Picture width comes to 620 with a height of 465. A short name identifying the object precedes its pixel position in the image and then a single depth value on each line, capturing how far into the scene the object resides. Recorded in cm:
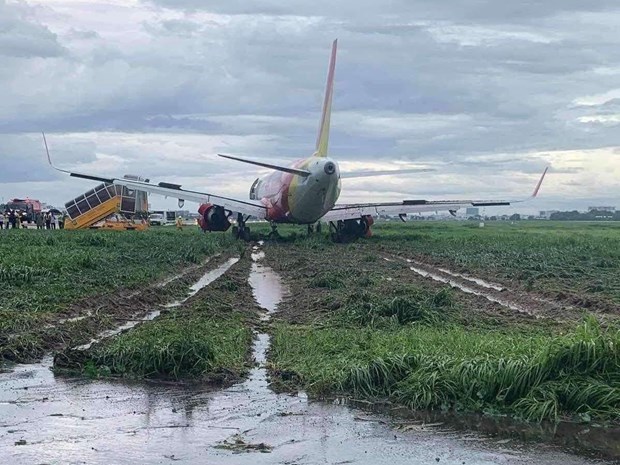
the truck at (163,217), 12028
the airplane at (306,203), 4522
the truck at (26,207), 10235
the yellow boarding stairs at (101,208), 7588
